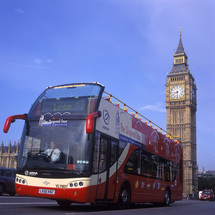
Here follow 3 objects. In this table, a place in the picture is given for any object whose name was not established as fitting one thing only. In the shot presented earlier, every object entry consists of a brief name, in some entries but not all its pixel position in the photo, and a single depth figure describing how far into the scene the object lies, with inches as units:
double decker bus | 330.0
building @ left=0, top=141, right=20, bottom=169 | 4426.7
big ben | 3624.5
